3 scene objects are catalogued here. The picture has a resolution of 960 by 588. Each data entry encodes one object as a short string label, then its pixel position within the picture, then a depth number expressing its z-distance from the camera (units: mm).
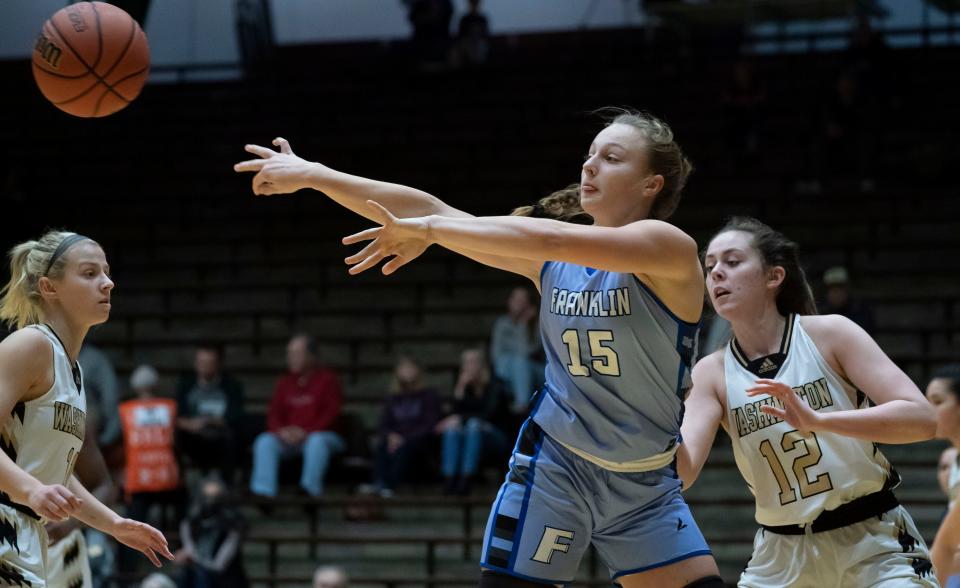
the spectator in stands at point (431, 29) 15570
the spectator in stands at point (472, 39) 15562
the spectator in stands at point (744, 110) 13109
